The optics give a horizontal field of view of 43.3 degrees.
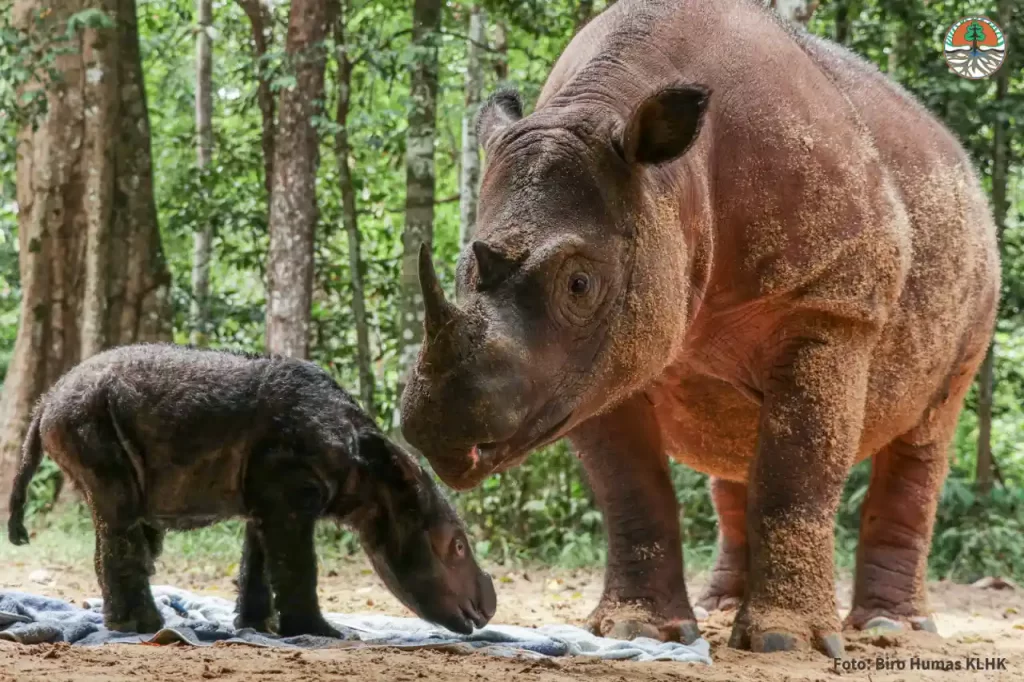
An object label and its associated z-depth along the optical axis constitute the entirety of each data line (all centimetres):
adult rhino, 399
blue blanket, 437
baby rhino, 457
